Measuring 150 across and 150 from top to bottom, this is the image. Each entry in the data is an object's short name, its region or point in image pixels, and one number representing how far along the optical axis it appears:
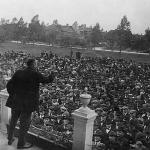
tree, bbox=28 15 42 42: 54.22
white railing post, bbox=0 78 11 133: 6.14
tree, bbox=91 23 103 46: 48.34
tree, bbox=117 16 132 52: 38.81
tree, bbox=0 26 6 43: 48.49
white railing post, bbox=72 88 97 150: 4.83
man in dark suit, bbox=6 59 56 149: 4.91
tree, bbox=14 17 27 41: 53.91
